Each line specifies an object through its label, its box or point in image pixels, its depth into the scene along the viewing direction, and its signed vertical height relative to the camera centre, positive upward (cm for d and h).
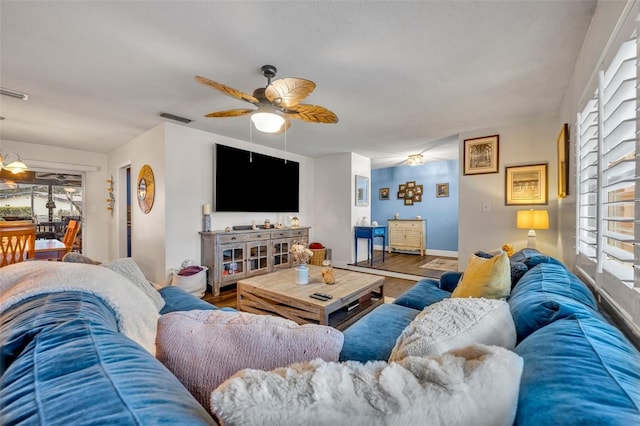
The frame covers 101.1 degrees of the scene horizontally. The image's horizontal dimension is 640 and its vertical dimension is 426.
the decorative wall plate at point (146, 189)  359 +31
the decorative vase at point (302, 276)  238 -60
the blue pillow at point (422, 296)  192 -67
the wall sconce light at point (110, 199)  475 +21
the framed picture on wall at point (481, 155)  346 +75
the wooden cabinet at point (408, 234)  619 -59
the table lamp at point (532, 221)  284 -12
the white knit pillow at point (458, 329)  74 -36
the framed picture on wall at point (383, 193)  706 +45
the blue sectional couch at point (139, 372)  41 -31
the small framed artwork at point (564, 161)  220 +42
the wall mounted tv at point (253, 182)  393 +48
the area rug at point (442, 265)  488 -107
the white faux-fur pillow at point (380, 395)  41 -30
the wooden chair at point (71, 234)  364 -33
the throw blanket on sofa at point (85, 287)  93 -29
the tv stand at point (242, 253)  361 -65
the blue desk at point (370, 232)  504 -43
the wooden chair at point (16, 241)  245 -30
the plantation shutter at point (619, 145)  102 +28
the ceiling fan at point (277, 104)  176 +82
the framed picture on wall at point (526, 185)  318 +31
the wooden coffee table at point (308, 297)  200 -71
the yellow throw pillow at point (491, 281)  136 -37
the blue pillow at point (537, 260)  160 -31
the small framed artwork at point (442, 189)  613 +48
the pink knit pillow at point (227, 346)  65 -35
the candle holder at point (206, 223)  381 -18
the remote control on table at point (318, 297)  201 -68
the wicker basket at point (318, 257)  492 -87
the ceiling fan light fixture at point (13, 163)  344 +64
